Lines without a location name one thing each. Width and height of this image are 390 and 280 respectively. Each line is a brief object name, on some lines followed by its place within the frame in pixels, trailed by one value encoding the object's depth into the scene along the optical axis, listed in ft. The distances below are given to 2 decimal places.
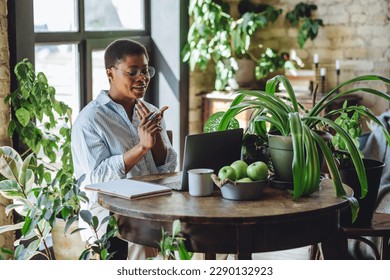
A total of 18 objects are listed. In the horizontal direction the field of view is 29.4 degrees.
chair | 11.00
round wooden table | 8.55
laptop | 9.50
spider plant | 9.29
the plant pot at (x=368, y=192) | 10.98
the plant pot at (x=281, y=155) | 9.68
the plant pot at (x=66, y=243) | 13.75
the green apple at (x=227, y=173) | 9.24
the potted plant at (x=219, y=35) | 18.53
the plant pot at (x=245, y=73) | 19.88
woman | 10.94
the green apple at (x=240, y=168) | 9.42
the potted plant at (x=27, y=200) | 9.49
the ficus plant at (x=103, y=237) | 9.28
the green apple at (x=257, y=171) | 9.30
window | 13.19
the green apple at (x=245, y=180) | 9.23
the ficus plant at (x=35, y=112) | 12.50
